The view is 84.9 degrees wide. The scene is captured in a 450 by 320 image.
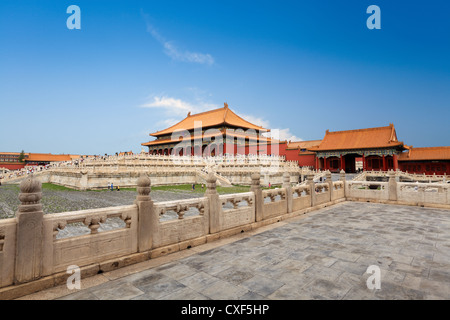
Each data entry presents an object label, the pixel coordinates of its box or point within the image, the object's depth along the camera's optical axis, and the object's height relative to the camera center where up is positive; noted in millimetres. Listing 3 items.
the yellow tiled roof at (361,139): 31656 +4674
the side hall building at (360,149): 31172 +3128
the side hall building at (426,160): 28953 +1445
